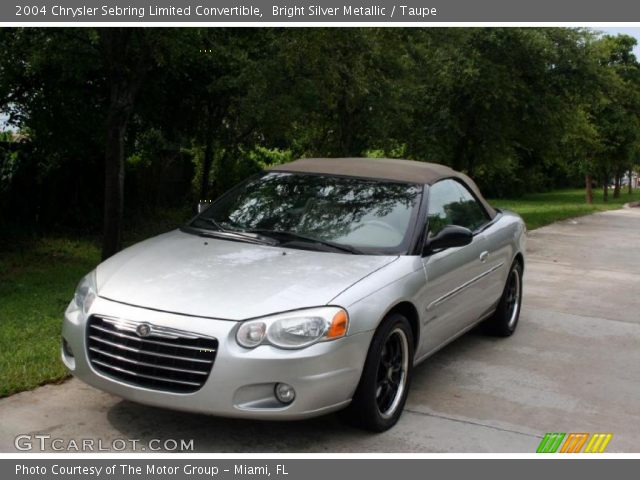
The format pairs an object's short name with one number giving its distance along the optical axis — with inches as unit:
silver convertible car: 163.3
